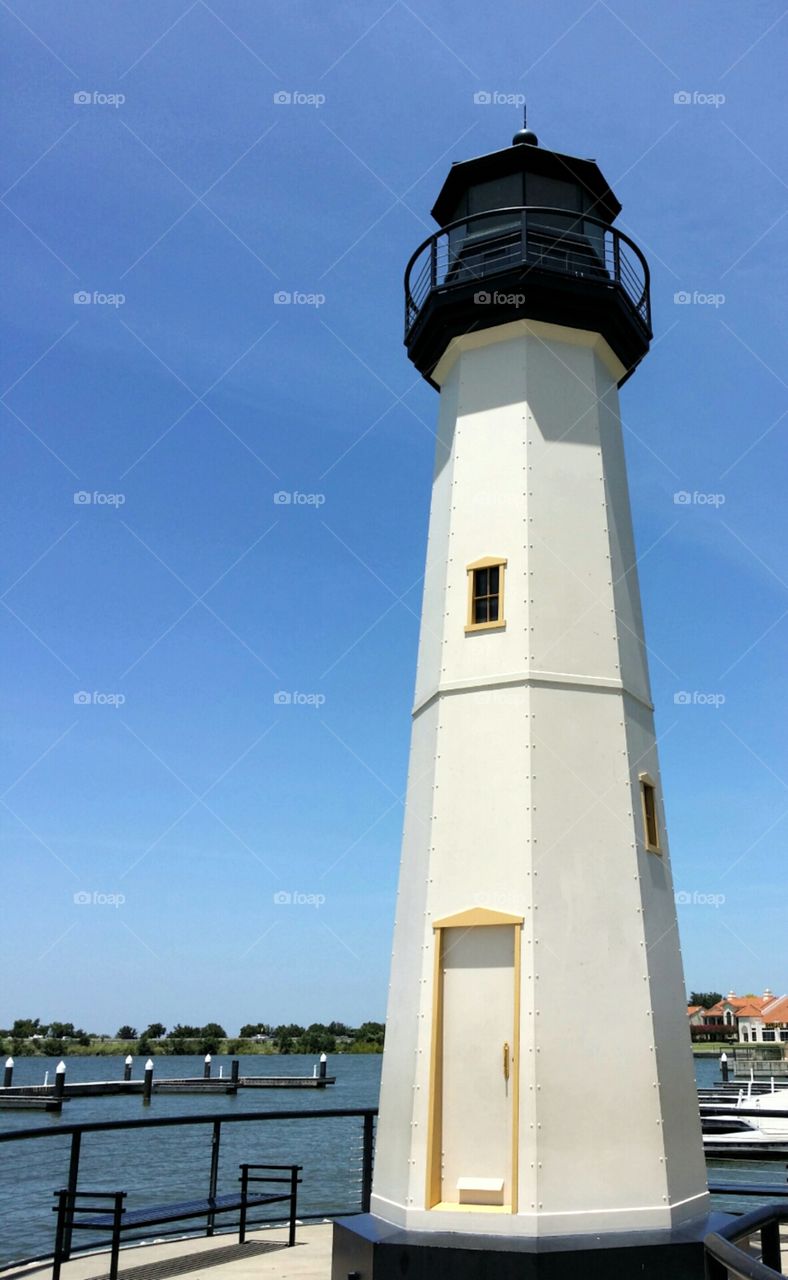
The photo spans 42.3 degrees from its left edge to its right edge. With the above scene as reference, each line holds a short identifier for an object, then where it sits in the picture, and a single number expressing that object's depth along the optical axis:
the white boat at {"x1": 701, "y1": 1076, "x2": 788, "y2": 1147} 18.05
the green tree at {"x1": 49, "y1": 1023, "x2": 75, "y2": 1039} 81.94
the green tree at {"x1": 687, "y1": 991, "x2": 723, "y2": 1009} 115.88
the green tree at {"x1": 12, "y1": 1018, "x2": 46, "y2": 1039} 83.12
